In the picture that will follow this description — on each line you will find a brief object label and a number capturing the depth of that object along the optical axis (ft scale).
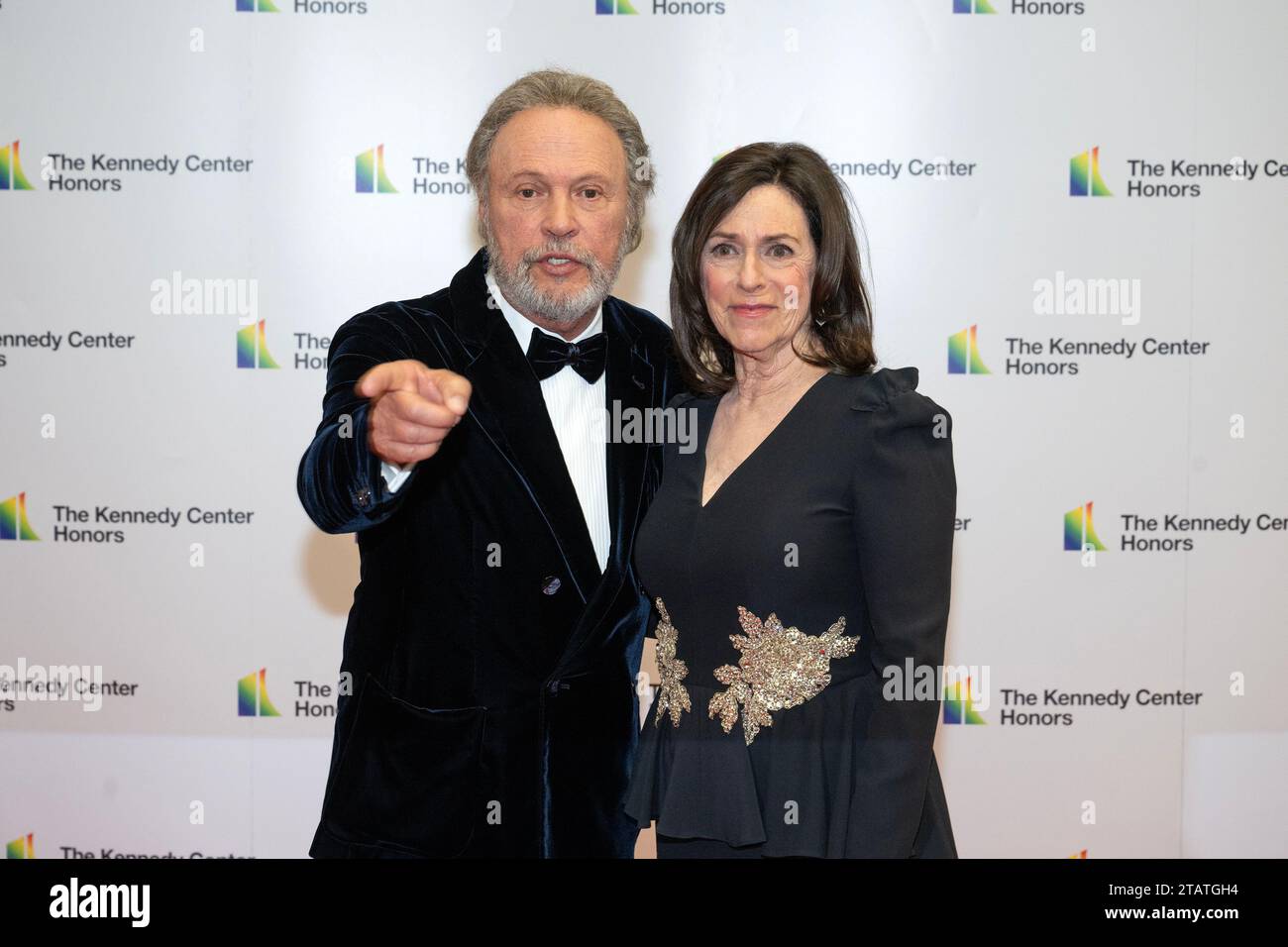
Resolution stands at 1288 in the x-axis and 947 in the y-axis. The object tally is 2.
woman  6.10
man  6.66
